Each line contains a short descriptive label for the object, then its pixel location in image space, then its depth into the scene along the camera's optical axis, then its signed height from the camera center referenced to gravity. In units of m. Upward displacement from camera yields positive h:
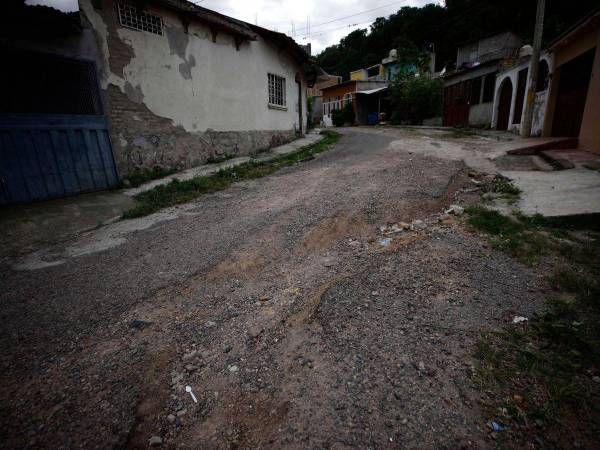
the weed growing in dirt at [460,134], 11.97 -0.35
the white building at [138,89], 5.18 +1.16
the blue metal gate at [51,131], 4.88 +0.26
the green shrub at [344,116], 26.52 +1.37
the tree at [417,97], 19.30 +1.93
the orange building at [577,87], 6.88 +0.86
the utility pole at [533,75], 9.28 +1.47
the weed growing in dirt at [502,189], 4.47 -1.02
